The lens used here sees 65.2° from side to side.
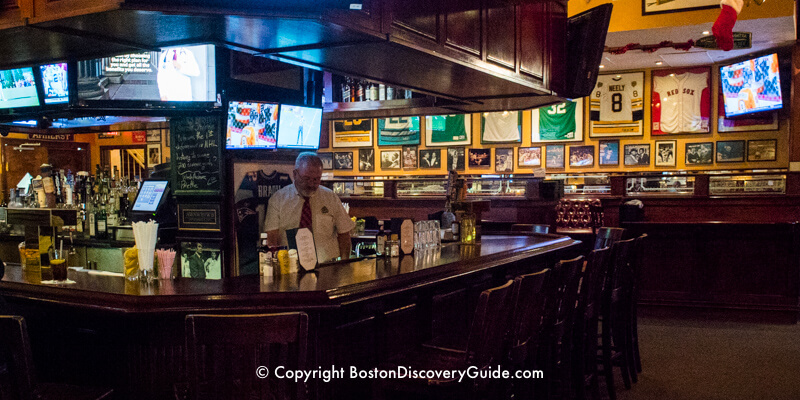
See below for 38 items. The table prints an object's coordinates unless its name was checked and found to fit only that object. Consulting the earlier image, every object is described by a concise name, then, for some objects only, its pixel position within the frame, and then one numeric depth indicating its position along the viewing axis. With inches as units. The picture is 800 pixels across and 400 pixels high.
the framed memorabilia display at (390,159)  498.3
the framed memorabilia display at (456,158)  477.4
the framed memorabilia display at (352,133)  502.9
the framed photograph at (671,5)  303.3
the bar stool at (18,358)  80.9
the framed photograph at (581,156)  441.1
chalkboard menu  200.1
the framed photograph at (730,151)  405.7
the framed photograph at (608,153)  436.5
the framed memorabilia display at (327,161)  520.1
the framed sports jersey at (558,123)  439.2
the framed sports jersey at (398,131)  484.4
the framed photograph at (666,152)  424.4
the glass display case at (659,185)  341.6
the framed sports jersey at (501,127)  456.4
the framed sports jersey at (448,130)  470.9
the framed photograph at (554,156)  448.1
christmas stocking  213.6
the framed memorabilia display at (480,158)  470.0
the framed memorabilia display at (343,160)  515.8
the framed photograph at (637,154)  429.4
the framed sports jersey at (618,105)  424.8
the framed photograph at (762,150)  395.9
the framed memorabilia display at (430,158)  483.8
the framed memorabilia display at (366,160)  505.0
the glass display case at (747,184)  318.3
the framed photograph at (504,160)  464.4
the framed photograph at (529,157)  454.6
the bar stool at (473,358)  98.0
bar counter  97.5
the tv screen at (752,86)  358.9
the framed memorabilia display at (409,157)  491.5
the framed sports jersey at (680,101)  411.5
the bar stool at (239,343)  78.5
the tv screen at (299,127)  203.8
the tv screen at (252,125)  190.7
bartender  180.4
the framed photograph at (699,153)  415.2
